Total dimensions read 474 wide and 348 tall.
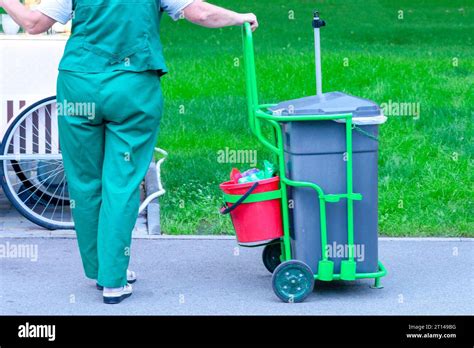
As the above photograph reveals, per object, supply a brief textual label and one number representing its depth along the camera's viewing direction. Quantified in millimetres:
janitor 7400
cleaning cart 7618
